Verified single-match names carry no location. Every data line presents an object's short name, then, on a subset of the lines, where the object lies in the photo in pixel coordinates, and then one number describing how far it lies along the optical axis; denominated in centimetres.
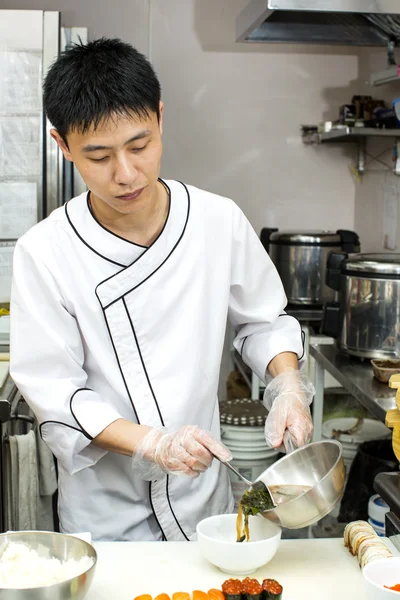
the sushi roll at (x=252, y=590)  111
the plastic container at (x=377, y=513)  223
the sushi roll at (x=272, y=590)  111
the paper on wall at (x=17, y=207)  300
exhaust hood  263
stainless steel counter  218
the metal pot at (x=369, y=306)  254
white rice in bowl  110
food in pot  124
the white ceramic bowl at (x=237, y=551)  119
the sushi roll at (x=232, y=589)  112
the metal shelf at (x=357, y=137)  348
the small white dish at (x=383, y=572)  109
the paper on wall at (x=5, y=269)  304
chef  138
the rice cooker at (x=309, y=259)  371
